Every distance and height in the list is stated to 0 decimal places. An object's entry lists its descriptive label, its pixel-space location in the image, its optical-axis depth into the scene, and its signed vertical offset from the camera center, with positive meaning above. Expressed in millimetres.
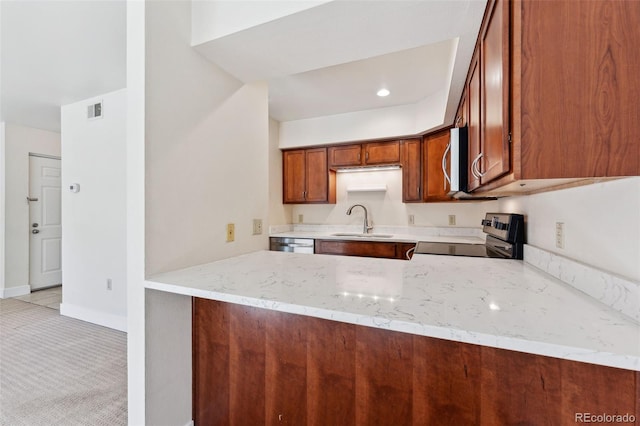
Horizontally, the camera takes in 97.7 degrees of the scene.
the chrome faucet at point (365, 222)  3738 -158
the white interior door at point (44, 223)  3943 -178
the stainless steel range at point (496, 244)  1759 -238
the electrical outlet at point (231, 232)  1692 -132
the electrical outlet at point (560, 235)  1235 -111
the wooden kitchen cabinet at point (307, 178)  3762 +451
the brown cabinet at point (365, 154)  3439 +711
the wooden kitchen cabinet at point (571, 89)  749 +341
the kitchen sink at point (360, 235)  3392 -315
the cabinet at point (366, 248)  3029 -427
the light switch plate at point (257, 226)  1929 -111
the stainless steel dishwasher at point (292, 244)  3373 -420
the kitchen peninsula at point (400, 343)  732 -474
